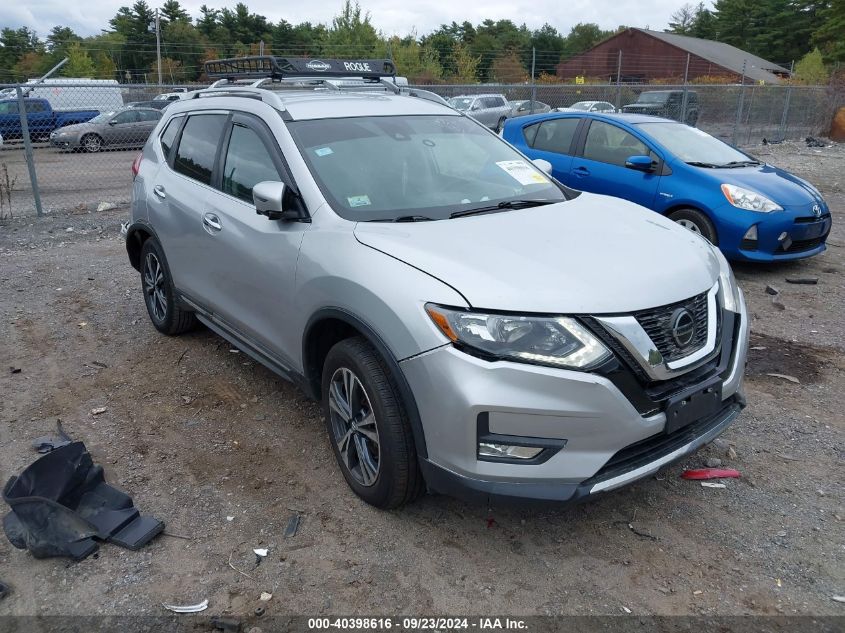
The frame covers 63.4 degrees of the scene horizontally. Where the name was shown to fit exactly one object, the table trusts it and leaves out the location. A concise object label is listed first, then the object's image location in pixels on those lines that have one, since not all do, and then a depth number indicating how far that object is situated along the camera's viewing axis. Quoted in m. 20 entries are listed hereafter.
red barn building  51.49
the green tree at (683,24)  81.44
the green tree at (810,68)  34.07
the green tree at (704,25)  75.12
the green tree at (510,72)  38.50
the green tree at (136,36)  52.19
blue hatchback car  6.76
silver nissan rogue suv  2.60
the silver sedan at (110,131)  15.17
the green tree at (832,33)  51.22
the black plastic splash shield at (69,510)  2.97
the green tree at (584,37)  84.38
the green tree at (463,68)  35.69
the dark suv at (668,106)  19.56
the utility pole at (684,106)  18.36
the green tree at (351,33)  38.62
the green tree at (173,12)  69.24
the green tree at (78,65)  43.47
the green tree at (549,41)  67.72
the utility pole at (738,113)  19.84
